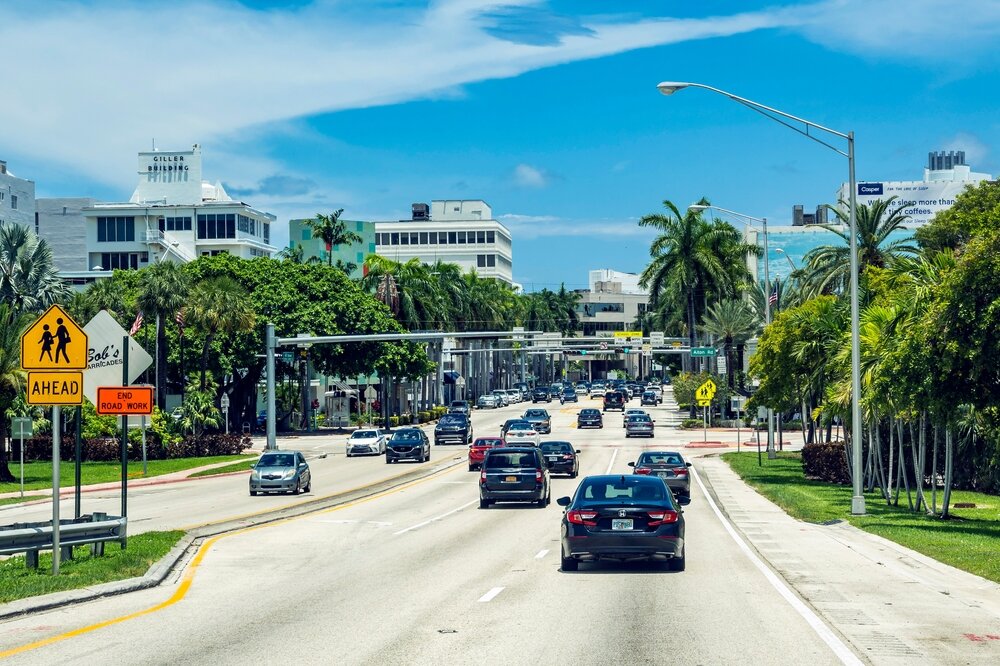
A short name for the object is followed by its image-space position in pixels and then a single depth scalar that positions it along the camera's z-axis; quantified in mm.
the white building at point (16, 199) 128125
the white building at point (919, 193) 162625
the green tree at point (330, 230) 109938
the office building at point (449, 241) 190250
